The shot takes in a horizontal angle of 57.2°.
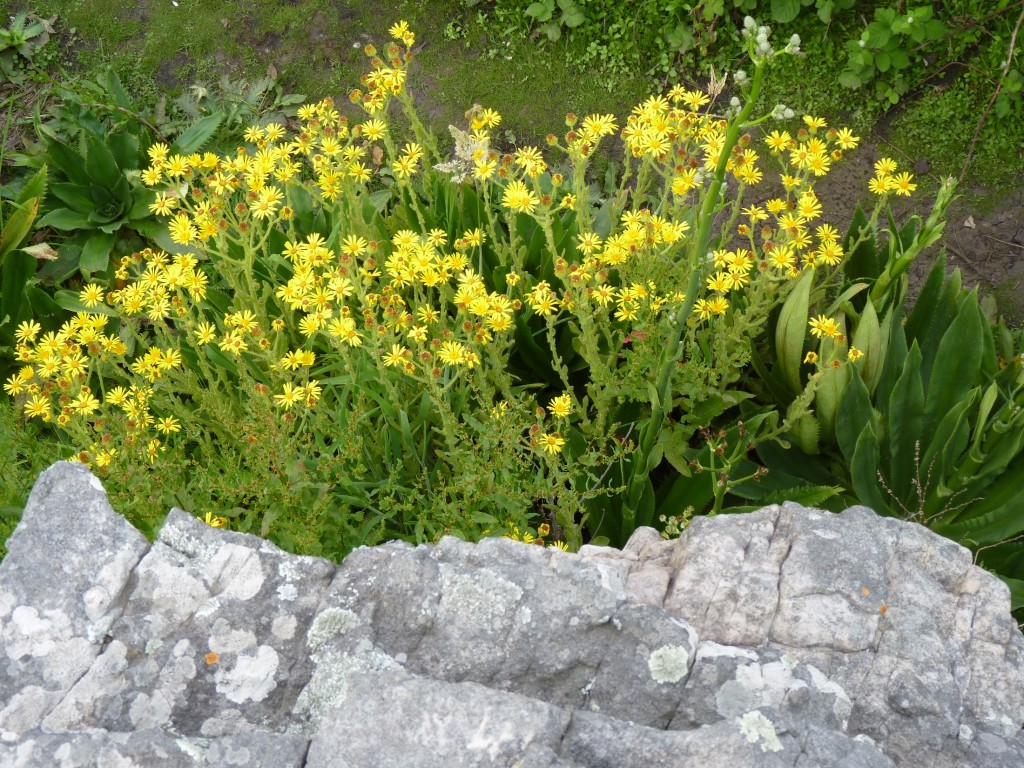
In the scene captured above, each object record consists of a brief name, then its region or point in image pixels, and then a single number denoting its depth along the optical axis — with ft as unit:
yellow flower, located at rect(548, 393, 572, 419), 9.23
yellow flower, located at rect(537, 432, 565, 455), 8.64
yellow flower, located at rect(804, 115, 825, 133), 10.34
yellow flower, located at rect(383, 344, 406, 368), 9.32
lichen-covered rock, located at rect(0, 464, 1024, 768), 5.25
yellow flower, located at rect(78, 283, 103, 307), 10.21
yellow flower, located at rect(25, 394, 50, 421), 9.62
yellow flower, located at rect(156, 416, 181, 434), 9.84
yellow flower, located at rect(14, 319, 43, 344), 10.33
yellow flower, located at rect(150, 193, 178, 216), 10.28
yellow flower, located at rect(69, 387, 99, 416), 9.06
